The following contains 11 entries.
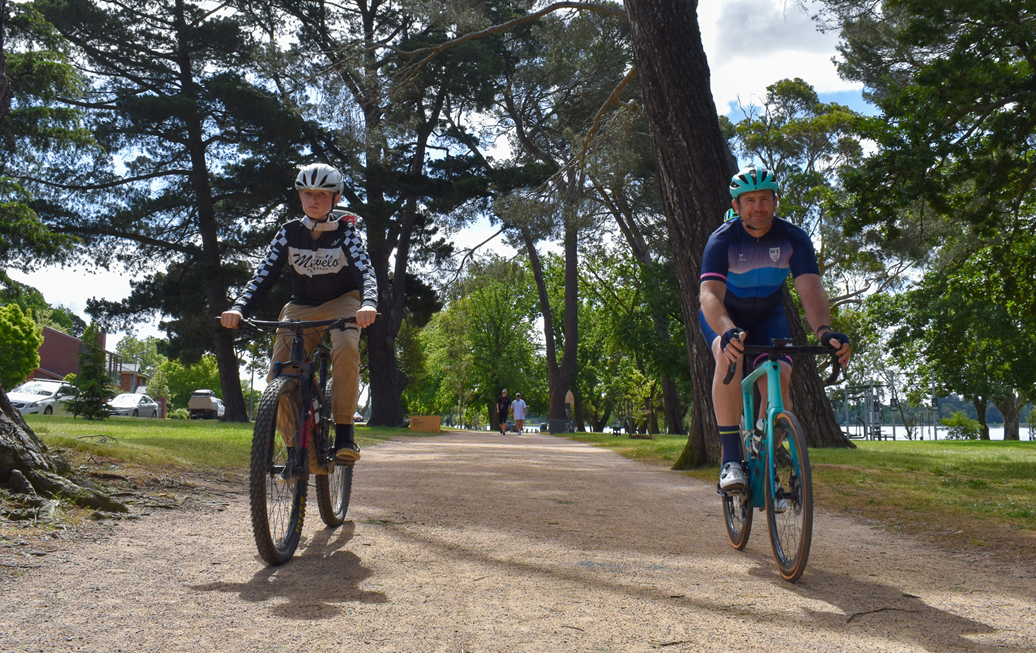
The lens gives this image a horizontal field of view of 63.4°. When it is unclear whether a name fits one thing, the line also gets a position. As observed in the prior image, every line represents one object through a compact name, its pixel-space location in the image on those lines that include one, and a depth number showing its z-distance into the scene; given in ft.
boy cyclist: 15.78
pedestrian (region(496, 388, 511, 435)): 119.67
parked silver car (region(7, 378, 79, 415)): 95.40
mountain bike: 12.68
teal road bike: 11.90
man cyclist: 14.03
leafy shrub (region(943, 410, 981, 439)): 146.41
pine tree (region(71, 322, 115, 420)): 65.51
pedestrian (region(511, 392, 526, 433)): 117.80
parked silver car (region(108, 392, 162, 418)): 131.44
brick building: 258.16
